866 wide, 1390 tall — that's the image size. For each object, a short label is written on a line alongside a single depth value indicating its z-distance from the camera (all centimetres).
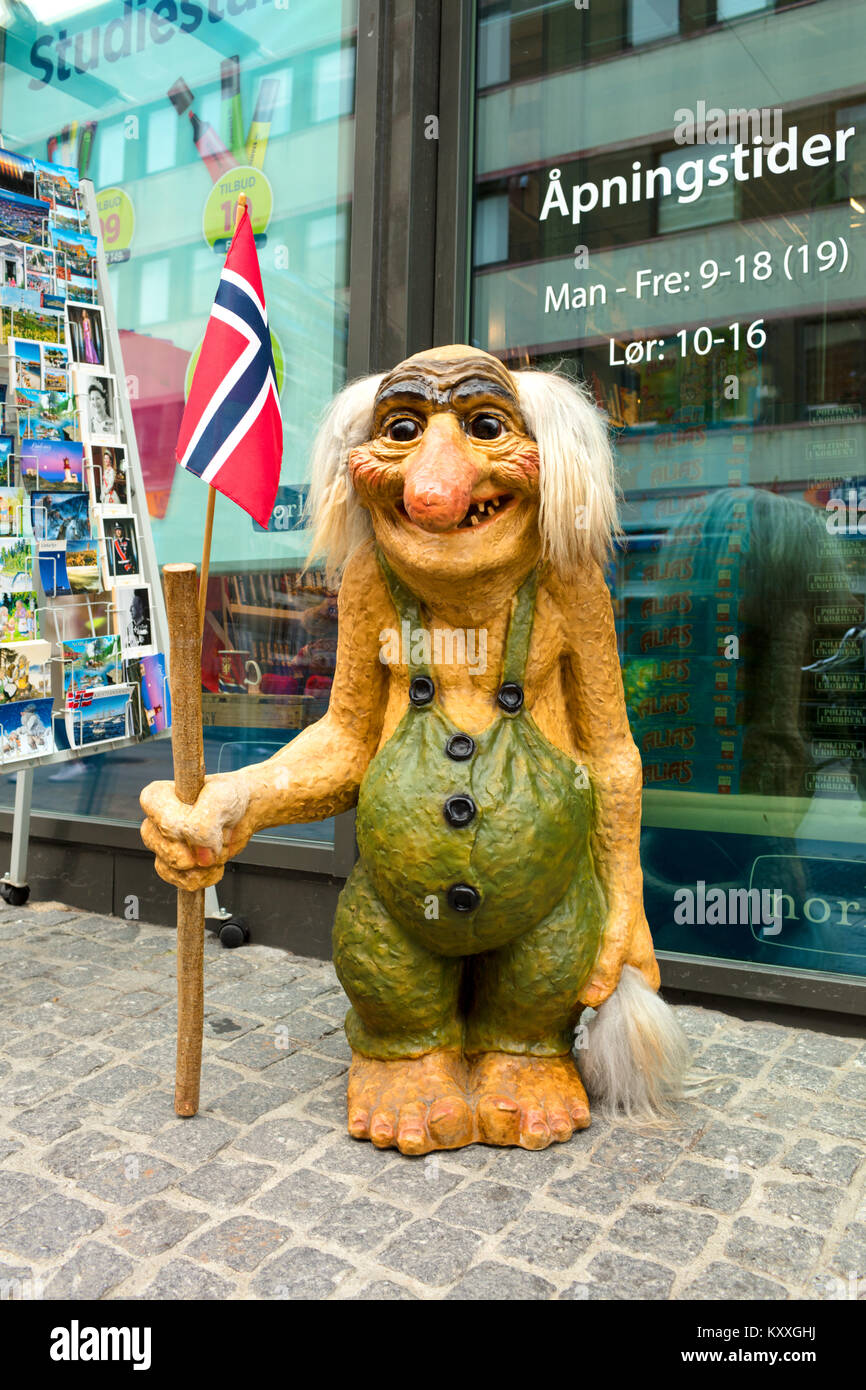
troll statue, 229
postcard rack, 307
